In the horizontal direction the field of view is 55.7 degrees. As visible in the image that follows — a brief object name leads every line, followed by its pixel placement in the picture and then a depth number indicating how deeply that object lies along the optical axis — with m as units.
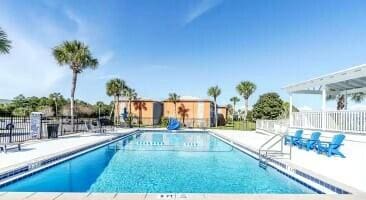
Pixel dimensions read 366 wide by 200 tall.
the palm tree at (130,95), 39.84
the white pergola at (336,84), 13.27
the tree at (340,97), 20.39
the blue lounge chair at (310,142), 12.61
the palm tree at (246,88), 48.53
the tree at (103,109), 52.94
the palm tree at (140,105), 39.94
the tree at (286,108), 47.70
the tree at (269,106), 46.43
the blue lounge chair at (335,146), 11.15
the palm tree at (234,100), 60.66
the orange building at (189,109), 39.81
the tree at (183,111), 40.28
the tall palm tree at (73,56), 20.67
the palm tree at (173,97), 42.73
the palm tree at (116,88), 39.79
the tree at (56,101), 54.05
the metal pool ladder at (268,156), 10.49
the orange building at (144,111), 39.61
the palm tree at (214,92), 45.44
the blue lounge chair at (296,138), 14.25
